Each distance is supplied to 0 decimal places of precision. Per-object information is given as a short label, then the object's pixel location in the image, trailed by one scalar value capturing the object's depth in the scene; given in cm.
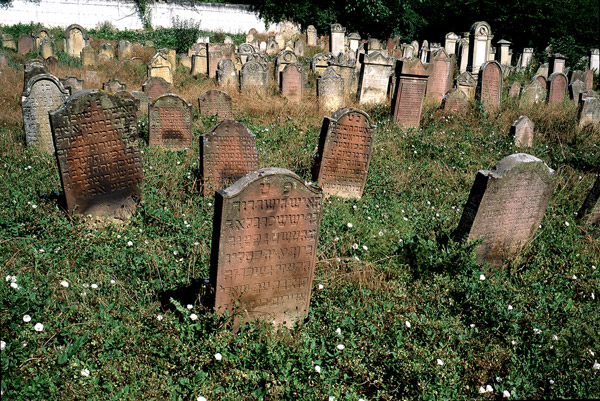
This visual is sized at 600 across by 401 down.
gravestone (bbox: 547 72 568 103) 1248
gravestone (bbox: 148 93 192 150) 854
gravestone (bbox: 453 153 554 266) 473
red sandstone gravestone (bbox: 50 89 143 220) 489
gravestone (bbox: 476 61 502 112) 1143
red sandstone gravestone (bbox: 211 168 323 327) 332
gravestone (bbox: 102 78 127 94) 1220
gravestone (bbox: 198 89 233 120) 1026
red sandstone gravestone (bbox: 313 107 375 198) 652
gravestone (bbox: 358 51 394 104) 1216
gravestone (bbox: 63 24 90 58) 2081
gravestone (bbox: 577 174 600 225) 576
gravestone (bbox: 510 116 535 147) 895
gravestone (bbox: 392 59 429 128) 952
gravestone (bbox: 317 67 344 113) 1188
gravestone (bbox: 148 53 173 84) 1489
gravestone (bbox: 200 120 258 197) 634
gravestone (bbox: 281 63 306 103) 1271
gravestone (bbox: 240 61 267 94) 1325
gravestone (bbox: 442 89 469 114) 1085
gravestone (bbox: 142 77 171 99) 1167
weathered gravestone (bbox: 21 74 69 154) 764
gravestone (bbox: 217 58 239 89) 1479
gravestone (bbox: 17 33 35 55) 2016
